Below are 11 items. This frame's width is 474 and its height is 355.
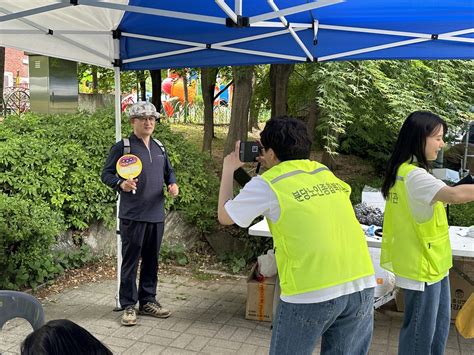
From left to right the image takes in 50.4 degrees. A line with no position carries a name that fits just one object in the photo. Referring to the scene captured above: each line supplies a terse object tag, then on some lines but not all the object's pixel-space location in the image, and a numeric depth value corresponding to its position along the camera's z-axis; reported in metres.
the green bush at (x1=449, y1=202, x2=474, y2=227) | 5.61
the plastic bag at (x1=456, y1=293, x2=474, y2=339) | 3.16
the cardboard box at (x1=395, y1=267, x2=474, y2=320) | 4.27
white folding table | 3.47
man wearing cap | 3.94
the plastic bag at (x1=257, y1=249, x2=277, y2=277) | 4.22
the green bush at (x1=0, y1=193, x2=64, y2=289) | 4.38
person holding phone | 2.04
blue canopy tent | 3.66
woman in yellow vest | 2.55
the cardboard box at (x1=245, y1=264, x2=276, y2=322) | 4.23
